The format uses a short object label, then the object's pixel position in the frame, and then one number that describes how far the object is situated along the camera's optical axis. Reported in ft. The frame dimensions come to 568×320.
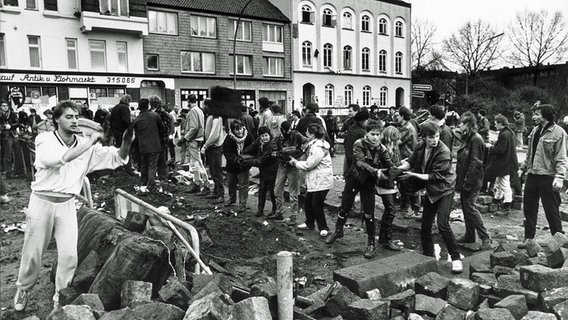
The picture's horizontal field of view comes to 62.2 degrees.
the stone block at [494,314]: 13.51
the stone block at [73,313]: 11.91
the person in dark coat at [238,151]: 29.31
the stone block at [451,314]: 14.69
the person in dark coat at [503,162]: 30.01
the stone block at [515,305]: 14.53
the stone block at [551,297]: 14.55
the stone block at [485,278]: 16.81
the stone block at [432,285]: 16.12
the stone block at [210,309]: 11.93
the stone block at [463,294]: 15.57
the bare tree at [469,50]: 197.45
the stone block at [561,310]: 13.73
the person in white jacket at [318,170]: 24.41
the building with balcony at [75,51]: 90.94
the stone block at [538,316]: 13.57
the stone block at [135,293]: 13.23
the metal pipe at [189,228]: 15.17
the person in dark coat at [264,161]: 27.68
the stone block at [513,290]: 15.56
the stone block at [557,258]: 18.15
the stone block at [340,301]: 15.07
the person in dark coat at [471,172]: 22.29
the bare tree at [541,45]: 174.70
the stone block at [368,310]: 14.39
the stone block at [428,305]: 15.15
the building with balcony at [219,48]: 109.81
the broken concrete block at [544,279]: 15.66
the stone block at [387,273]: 16.71
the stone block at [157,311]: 12.19
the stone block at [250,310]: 12.63
